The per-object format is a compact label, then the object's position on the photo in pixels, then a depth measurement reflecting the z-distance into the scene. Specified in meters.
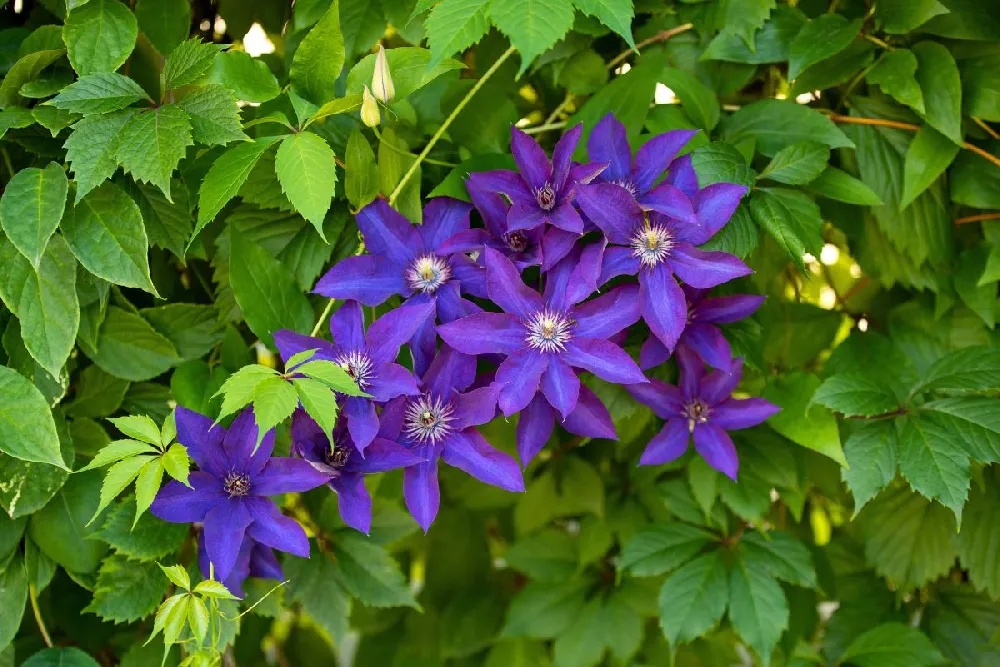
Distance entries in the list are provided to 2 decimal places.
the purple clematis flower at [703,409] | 1.46
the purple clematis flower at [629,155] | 1.39
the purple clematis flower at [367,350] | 1.35
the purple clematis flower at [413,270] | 1.39
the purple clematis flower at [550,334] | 1.36
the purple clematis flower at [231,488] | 1.37
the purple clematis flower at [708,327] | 1.43
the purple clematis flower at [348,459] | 1.37
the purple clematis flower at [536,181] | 1.38
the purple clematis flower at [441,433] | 1.37
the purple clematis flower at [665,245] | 1.37
